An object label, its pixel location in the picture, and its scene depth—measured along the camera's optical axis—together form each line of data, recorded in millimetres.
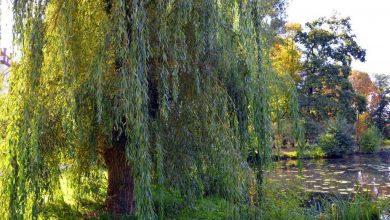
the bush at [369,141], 21539
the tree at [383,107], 28875
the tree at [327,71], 19953
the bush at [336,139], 19250
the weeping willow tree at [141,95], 3557
